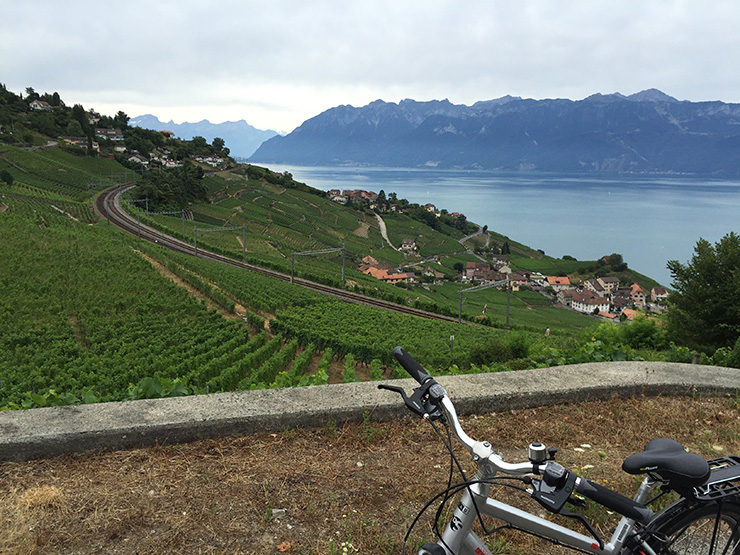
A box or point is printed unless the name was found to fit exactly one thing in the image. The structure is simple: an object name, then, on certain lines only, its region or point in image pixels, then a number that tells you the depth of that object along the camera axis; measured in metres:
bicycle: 1.62
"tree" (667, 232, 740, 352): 14.55
